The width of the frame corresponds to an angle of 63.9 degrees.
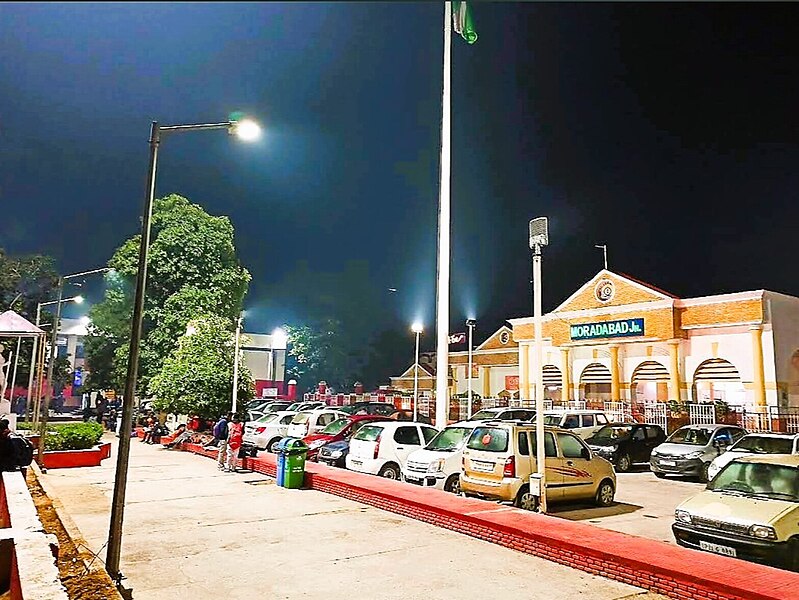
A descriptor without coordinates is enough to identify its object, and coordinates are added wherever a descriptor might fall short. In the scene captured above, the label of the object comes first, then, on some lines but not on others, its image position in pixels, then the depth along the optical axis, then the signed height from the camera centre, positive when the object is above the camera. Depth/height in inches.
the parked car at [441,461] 495.2 -46.9
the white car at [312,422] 837.8 -31.1
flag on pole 612.7 +360.0
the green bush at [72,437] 714.2 -49.0
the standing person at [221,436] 681.6 -42.0
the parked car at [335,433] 725.6 -38.7
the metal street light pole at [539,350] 407.8 +36.1
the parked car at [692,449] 669.3 -45.4
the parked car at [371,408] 1109.5 -15.3
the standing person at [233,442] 666.2 -46.7
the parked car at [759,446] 598.9 -35.9
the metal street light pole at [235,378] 947.4 +27.1
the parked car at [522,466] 424.2 -42.9
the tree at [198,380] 974.4 +24.8
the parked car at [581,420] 820.0 -21.8
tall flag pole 577.9 +167.6
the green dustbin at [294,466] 531.8 -56.3
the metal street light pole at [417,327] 1195.9 +136.3
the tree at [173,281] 1202.6 +224.8
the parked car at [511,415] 899.4 -17.4
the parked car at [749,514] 297.6 -52.0
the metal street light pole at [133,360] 260.1 +14.5
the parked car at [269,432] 868.0 -46.6
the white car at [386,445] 574.6 -40.6
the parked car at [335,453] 667.4 -56.7
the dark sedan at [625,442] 747.4 -44.1
